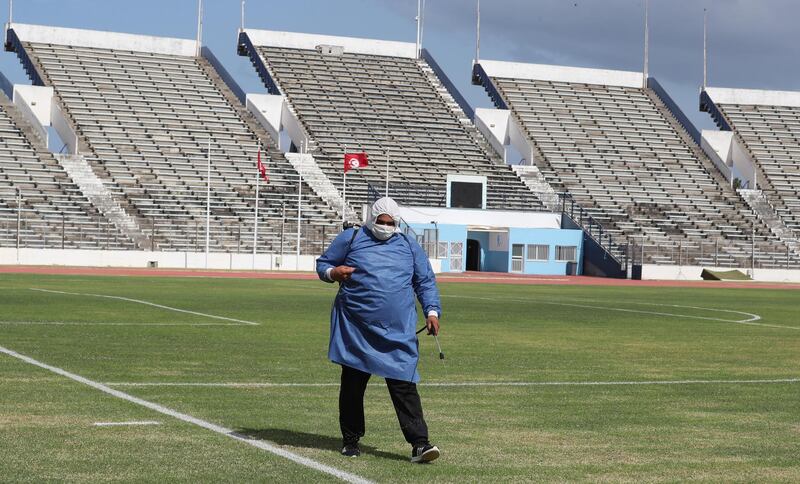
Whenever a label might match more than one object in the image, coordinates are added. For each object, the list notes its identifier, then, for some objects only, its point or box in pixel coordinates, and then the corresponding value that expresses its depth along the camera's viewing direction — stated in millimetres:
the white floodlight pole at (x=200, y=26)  90188
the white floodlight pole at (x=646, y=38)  100188
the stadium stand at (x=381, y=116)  80188
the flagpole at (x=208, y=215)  64525
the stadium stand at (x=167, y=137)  69500
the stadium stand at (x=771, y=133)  87812
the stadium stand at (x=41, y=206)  63031
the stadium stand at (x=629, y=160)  78938
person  9898
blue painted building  74688
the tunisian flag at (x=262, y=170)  68875
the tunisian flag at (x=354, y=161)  68812
